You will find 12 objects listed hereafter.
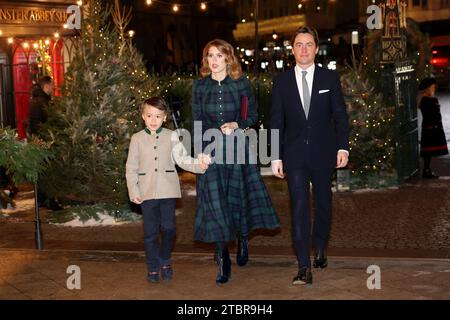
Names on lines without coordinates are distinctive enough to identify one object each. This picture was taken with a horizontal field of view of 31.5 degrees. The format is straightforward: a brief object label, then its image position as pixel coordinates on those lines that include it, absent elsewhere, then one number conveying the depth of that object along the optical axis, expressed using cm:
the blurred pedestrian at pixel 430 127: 1278
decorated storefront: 1479
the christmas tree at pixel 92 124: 949
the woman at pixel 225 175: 644
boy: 652
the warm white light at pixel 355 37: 2856
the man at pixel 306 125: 639
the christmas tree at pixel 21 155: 753
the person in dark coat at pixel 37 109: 1148
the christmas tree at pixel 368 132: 1165
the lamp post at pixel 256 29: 1617
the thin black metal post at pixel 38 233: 813
